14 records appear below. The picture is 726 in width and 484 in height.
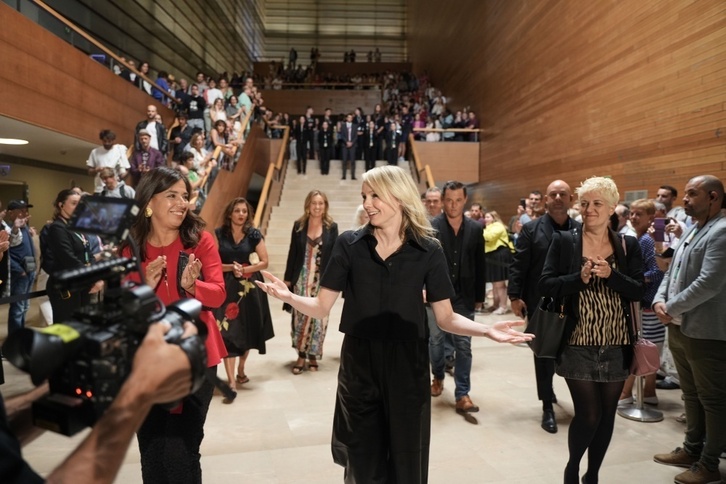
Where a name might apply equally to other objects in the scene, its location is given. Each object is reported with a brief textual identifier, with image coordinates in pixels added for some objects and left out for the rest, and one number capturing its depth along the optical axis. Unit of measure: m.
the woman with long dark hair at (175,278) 1.88
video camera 0.85
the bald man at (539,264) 3.56
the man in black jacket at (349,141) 13.99
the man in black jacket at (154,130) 8.59
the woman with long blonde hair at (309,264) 4.80
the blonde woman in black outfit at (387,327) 1.97
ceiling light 8.92
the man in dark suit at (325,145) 14.30
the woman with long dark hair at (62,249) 4.07
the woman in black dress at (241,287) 4.26
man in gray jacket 2.73
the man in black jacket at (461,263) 3.86
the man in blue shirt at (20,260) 5.23
